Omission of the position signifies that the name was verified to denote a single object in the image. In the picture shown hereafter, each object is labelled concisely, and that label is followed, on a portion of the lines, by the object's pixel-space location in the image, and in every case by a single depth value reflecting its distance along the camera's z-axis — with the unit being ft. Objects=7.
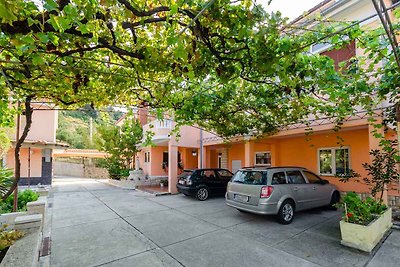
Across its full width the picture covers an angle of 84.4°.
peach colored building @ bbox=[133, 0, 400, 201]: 25.57
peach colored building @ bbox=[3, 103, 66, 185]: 52.45
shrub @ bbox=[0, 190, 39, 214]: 24.48
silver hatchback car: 21.85
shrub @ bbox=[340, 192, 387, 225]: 16.80
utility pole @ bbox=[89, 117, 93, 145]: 124.36
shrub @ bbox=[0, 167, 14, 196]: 20.15
